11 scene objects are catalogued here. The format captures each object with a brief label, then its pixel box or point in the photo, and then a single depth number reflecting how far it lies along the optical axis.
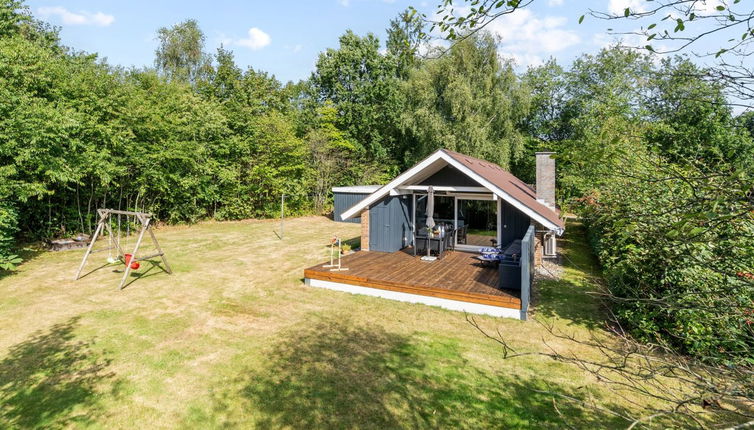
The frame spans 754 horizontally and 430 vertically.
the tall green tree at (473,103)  25.34
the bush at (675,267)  1.97
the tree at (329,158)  27.77
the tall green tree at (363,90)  32.72
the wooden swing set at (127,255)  10.20
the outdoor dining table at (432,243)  12.35
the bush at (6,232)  10.56
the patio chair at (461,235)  14.12
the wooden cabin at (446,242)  8.67
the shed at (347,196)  23.64
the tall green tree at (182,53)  34.81
